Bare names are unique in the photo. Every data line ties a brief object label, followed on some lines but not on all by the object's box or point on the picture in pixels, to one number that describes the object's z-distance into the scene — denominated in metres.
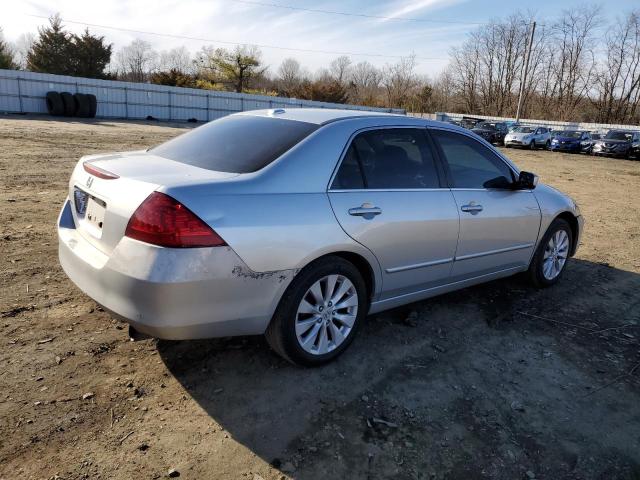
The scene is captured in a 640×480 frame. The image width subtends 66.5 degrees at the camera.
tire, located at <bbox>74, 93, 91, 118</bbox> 27.23
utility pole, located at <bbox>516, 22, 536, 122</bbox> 42.25
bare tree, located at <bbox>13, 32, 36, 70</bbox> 47.85
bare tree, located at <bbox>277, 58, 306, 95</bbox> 70.65
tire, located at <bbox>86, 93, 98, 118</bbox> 27.80
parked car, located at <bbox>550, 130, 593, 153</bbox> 30.34
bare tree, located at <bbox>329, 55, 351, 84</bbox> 75.62
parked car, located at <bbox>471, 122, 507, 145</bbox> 30.94
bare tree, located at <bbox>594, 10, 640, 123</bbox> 54.22
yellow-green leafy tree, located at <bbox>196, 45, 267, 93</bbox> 55.31
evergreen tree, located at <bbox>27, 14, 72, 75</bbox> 45.44
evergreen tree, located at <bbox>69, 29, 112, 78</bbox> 46.09
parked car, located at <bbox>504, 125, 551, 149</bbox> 29.81
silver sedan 2.53
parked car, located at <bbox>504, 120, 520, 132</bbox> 31.03
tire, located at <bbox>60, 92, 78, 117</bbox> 26.75
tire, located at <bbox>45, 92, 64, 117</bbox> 26.66
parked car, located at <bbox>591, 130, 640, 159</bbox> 27.80
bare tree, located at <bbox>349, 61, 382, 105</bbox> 71.81
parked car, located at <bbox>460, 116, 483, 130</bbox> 33.08
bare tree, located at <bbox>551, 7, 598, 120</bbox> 58.41
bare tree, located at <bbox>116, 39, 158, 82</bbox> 65.25
